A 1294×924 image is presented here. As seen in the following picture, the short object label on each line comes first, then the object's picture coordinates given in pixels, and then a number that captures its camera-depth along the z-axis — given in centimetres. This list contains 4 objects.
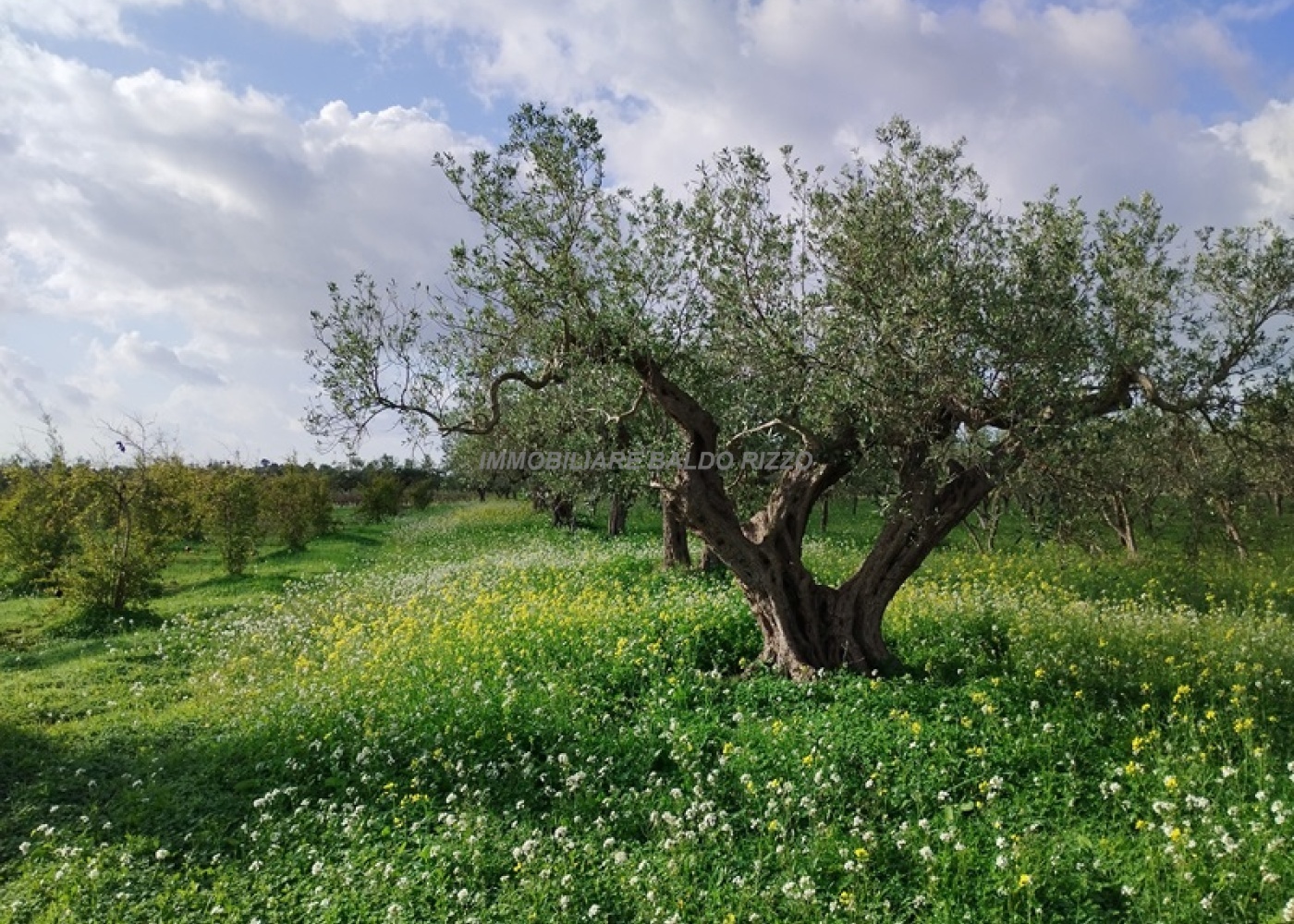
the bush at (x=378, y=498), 5072
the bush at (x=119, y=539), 1964
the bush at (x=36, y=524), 2408
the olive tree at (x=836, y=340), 879
